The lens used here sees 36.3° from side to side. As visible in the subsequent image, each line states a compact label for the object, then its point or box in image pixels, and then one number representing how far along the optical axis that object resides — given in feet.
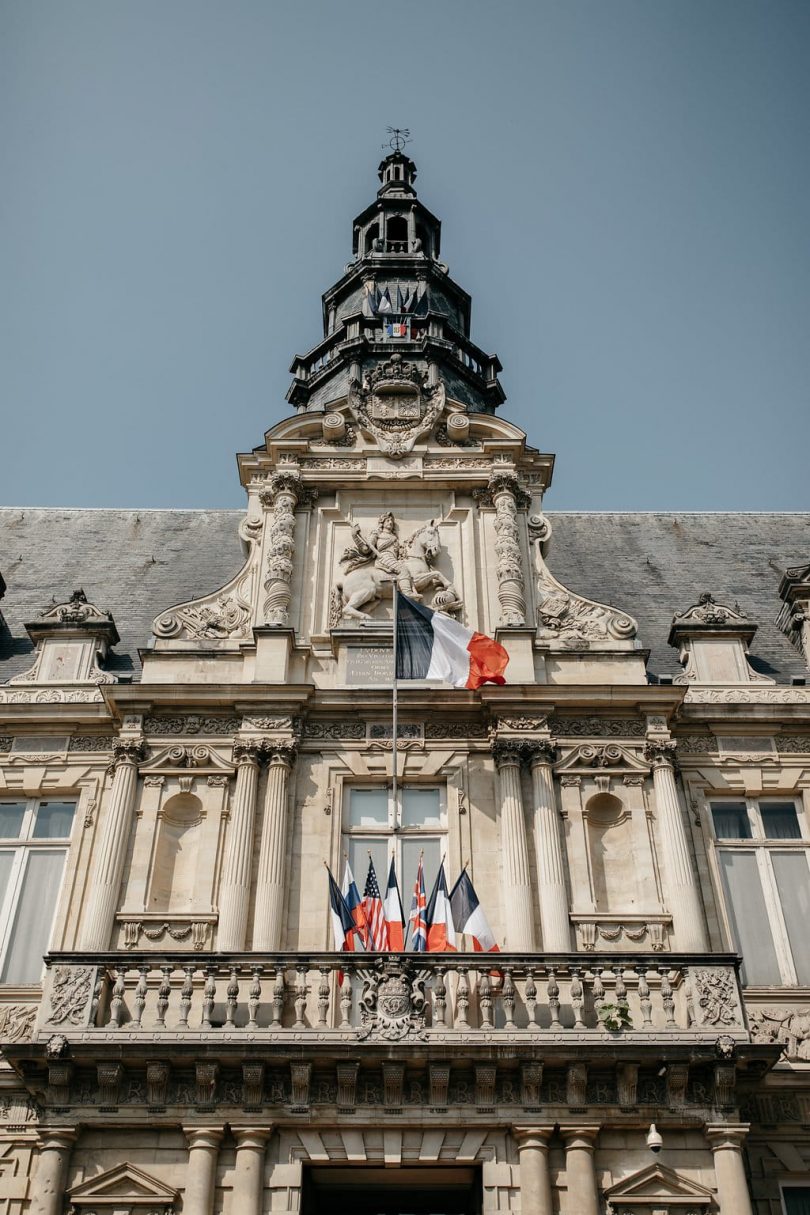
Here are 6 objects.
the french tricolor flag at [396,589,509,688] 59.98
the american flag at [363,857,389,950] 51.78
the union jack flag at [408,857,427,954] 51.34
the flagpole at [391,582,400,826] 56.49
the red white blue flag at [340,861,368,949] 52.08
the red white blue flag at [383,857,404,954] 51.06
